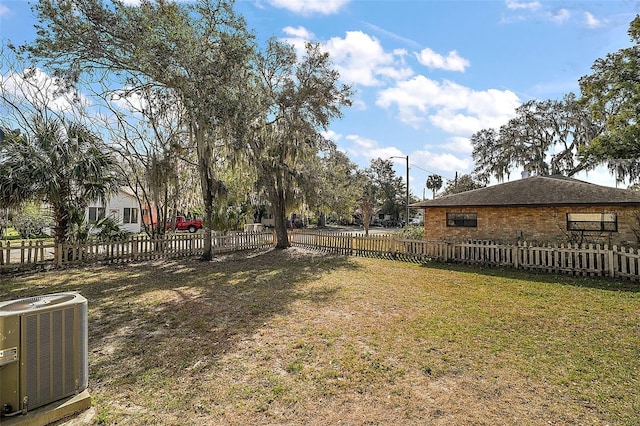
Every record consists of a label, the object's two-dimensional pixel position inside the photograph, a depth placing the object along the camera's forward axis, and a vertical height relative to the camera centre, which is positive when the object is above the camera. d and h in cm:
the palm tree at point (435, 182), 5869 +652
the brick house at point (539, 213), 1078 +9
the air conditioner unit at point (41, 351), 250 -112
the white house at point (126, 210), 2277 +71
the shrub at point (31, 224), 1744 -23
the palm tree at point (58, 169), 908 +160
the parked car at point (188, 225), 2714 -54
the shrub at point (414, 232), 1637 -89
